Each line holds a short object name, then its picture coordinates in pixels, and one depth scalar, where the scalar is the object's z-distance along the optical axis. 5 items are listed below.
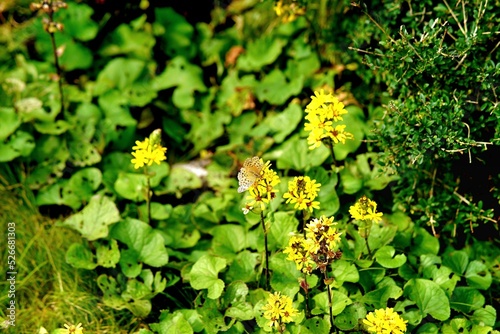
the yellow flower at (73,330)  4.19
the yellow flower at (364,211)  4.41
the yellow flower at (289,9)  6.23
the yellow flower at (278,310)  4.07
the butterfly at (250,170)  4.11
